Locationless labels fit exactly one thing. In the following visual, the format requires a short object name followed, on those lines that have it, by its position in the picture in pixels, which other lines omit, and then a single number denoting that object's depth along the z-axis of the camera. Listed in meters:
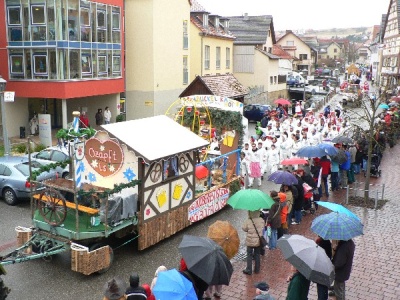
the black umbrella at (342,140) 15.41
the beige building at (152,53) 30.20
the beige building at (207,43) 36.84
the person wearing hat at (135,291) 6.39
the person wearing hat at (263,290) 6.43
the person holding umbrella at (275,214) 10.41
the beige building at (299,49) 80.06
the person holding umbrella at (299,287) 7.06
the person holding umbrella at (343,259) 8.03
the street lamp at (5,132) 18.42
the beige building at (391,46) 52.19
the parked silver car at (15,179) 14.19
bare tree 14.63
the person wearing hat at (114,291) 6.10
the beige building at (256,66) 43.34
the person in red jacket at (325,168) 15.37
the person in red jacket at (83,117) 24.79
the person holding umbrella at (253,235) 9.51
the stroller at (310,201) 13.27
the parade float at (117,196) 9.74
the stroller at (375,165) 18.61
